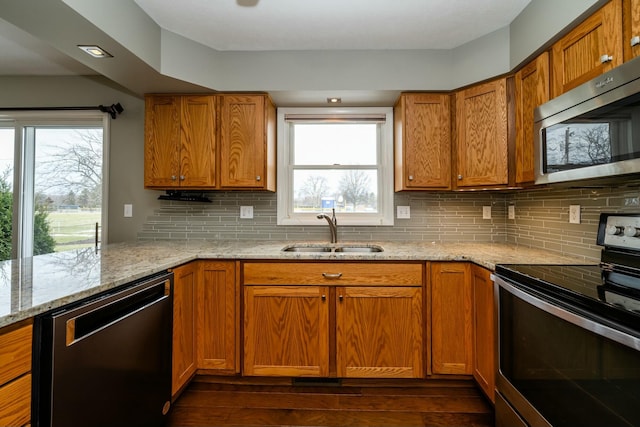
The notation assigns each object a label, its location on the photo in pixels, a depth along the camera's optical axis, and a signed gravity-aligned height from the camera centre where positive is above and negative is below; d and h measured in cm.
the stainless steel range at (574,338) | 87 -42
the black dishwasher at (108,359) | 93 -53
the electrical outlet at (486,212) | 254 +5
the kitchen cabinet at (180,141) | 231 +59
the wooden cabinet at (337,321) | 190 -66
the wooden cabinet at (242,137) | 232 +63
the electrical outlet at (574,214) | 180 +3
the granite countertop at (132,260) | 99 -23
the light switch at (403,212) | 260 +5
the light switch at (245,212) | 264 +6
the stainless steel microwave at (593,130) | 112 +38
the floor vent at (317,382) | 198 -109
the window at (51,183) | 264 +32
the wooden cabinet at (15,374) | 82 -44
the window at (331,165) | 266 +48
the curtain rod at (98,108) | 254 +95
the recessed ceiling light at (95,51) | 169 +97
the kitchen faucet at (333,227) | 246 -7
